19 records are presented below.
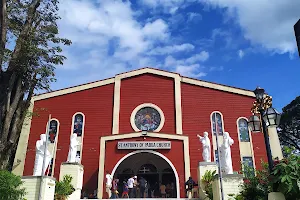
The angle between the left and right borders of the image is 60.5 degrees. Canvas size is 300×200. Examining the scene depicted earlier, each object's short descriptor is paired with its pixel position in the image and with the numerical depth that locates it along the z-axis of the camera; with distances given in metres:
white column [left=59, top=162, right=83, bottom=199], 12.76
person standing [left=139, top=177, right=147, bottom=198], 14.16
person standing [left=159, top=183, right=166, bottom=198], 14.73
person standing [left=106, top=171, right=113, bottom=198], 13.74
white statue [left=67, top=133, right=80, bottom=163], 13.53
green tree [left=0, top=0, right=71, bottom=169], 11.38
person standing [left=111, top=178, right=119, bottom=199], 13.44
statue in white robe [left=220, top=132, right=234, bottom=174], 11.11
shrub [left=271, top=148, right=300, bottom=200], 5.08
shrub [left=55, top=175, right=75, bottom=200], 10.81
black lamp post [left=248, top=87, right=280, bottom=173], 5.98
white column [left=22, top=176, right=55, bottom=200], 9.49
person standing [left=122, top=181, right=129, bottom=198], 12.98
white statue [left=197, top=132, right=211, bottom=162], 13.14
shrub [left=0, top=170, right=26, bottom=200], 7.91
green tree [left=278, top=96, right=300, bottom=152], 30.07
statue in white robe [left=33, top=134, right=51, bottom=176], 10.81
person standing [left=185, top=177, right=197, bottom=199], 12.97
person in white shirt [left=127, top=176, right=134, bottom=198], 13.26
